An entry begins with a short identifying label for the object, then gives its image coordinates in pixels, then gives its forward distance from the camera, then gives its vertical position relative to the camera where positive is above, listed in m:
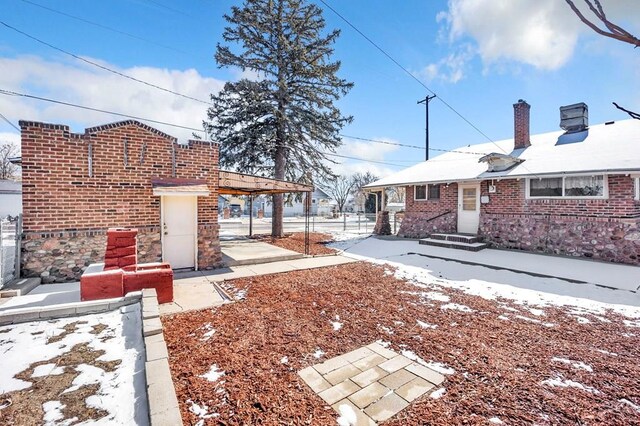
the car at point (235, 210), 44.91 +0.15
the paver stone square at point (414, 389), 2.69 -1.75
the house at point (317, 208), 50.19 +0.47
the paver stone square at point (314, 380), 2.81 -1.73
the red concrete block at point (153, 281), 4.91 -1.22
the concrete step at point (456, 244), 10.39 -1.32
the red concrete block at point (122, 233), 5.52 -0.42
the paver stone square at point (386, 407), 2.43 -1.75
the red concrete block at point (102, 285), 4.63 -1.21
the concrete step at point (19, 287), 4.98 -1.37
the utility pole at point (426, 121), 20.39 +6.42
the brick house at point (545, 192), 8.52 +0.64
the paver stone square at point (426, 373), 2.94 -1.75
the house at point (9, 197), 19.23 +1.08
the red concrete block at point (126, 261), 5.53 -0.96
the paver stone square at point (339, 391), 2.64 -1.74
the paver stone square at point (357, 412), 2.35 -1.75
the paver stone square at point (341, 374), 2.94 -1.74
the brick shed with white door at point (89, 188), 5.84 +0.51
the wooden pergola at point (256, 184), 8.03 +0.83
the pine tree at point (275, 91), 13.36 +5.73
